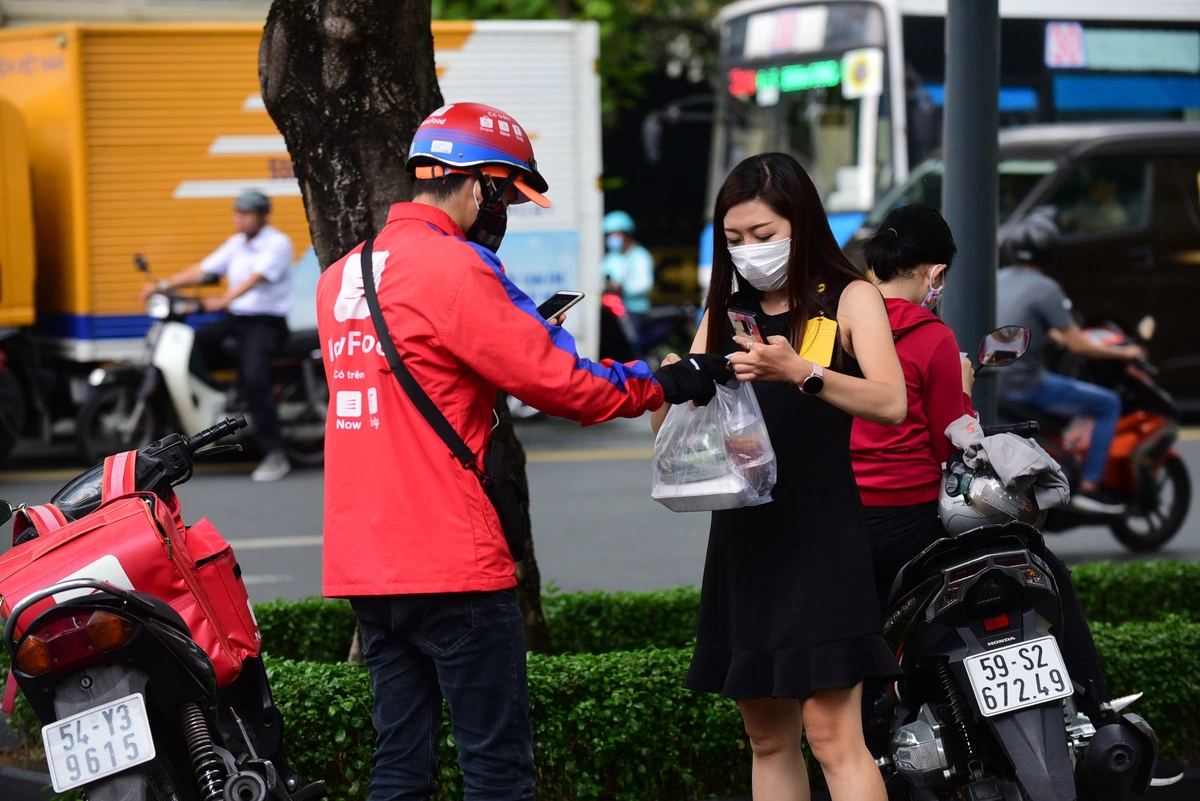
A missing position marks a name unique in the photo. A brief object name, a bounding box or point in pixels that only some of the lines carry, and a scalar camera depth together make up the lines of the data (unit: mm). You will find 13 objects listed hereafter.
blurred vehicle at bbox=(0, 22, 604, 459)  21312
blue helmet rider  33156
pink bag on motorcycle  5758
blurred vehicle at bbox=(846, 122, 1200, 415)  23125
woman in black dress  6004
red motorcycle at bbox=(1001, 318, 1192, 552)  15383
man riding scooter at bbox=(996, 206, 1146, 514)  15133
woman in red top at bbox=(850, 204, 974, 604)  6918
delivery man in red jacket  5512
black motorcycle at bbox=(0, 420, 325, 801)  5523
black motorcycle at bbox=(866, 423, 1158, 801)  6445
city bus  26750
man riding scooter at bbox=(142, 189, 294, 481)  20062
